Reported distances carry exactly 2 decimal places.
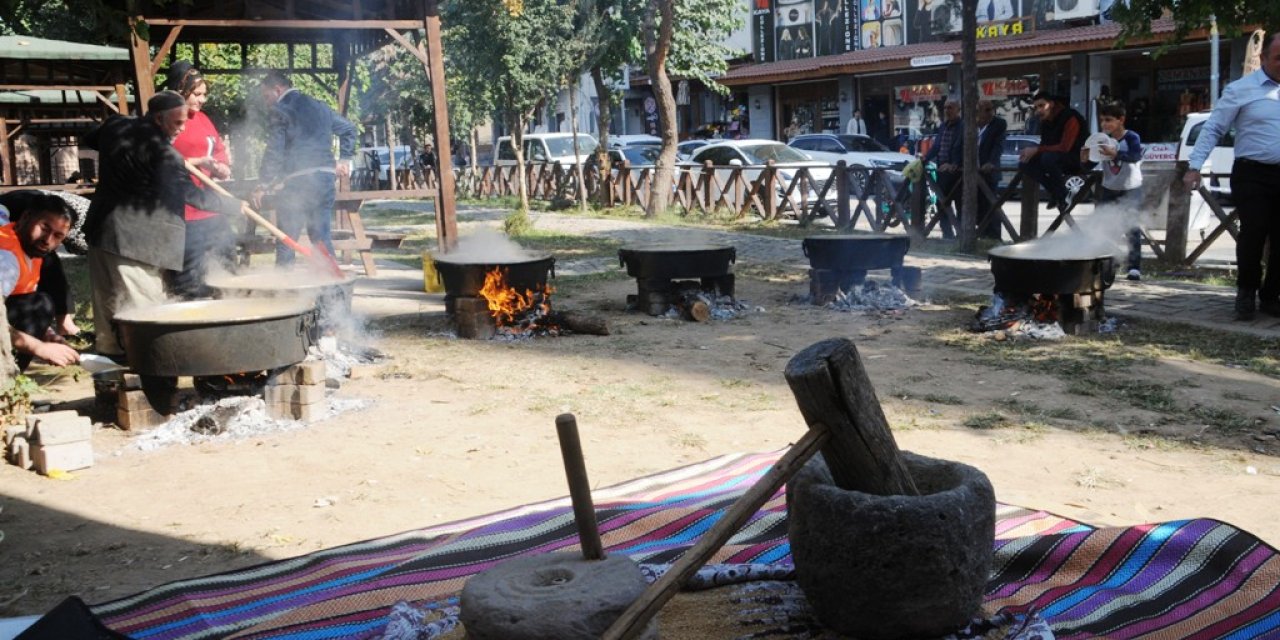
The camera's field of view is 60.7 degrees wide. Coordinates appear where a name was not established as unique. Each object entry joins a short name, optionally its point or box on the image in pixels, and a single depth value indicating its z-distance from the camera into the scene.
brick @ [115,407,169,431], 5.85
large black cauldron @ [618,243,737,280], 8.82
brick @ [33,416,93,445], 5.12
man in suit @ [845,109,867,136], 30.70
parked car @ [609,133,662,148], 28.89
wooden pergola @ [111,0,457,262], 10.30
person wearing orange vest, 6.01
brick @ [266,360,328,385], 6.00
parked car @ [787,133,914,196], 22.44
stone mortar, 2.77
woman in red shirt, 7.38
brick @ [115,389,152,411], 5.83
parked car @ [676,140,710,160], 27.27
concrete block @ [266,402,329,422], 6.02
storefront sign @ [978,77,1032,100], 27.64
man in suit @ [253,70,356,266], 9.86
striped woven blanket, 3.20
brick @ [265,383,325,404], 6.01
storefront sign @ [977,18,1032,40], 26.98
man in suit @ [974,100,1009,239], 13.14
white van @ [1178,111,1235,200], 17.64
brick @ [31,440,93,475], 5.12
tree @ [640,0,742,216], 18.39
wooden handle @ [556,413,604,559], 2.64
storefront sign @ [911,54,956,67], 27.03
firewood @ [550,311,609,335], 8.38
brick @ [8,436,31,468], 5.27
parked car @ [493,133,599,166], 28.16
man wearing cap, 6.54
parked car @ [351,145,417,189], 31.98
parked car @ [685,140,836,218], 20.69
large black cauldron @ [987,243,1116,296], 7.52
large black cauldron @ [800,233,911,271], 9.10
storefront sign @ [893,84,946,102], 29.55
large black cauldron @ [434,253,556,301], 8.16
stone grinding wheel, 2.54
